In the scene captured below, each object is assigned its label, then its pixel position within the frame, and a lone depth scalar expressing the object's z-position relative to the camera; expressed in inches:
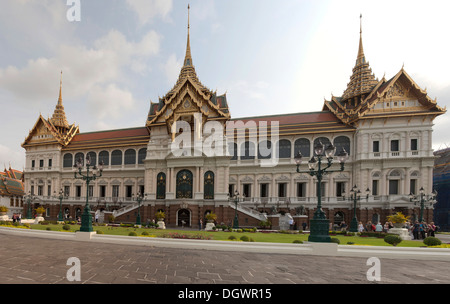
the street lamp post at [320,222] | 433.1
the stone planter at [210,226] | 968.9
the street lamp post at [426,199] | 1046.4
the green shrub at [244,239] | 536.3
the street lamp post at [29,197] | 1394.9
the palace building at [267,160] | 1137.4
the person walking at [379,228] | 845.2
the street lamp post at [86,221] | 590.3
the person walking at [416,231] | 746.7
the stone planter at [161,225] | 1005.9
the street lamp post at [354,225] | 853.8
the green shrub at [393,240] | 491.4
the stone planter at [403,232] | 726.5
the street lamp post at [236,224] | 980.7
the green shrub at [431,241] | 485.1
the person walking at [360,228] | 883.4
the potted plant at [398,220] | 754.2
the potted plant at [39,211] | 1327.5
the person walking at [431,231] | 722.8
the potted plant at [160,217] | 1014.0
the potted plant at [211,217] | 1038.4
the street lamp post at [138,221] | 1054.1
